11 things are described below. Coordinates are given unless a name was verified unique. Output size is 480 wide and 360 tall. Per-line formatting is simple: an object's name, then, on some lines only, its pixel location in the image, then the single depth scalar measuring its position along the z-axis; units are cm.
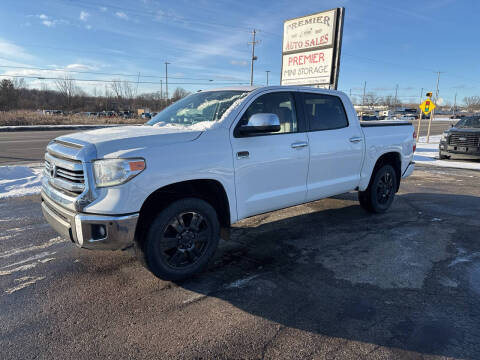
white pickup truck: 283
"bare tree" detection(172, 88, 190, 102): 8364
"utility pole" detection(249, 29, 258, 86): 4649
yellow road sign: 1742
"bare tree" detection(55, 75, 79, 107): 7644
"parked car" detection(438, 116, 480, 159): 1228
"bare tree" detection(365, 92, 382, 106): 11482
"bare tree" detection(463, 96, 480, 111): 12429
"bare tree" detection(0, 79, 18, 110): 6248
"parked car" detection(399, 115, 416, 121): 6714
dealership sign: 1253
